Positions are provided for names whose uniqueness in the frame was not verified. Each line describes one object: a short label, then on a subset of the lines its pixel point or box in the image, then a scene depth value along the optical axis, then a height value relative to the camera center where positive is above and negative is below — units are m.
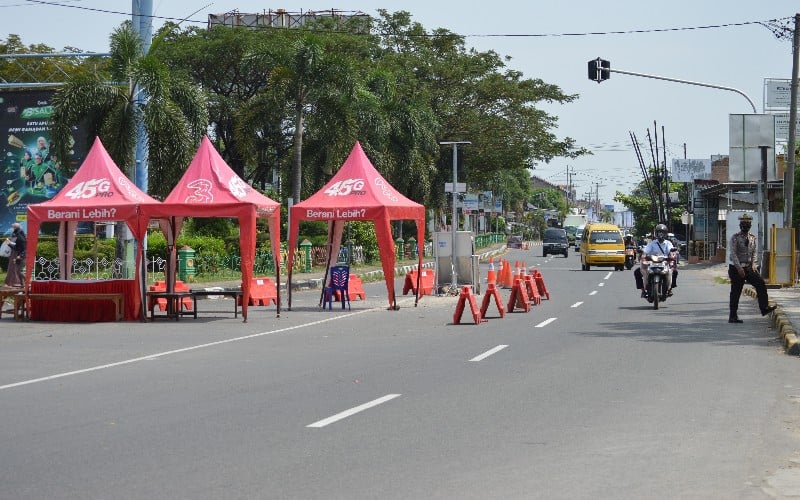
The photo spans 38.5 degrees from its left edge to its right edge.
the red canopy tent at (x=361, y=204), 25.94 +0.74
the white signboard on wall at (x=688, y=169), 87.88 +5.23
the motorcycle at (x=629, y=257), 51.28 -0.97
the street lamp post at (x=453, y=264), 31.83 -0.77
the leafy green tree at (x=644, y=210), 106.01 +2.57
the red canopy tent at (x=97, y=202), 23.03 +0.69
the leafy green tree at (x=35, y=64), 56.06 +8.56
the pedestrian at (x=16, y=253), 28.44 -0.43
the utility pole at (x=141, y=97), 33.09 +4.03
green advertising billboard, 45.03 +3.18
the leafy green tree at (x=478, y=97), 64.81 +7.99
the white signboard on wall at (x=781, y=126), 42.16 +4.13
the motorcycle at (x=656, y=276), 25.20 -0.87
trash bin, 37.78 -0.89
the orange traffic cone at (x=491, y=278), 22.41 -0.81
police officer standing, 21.25 -0.49
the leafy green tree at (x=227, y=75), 58.12 +8.40
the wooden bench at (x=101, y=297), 23.36 -1.24
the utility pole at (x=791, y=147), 32.41 +2.58
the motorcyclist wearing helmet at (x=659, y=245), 25.26 -0.19
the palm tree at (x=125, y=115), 32.53 +3.49
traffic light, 33.69 +4.96
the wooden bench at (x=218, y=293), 23.45 -1.17
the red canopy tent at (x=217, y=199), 22.95 +0.75
